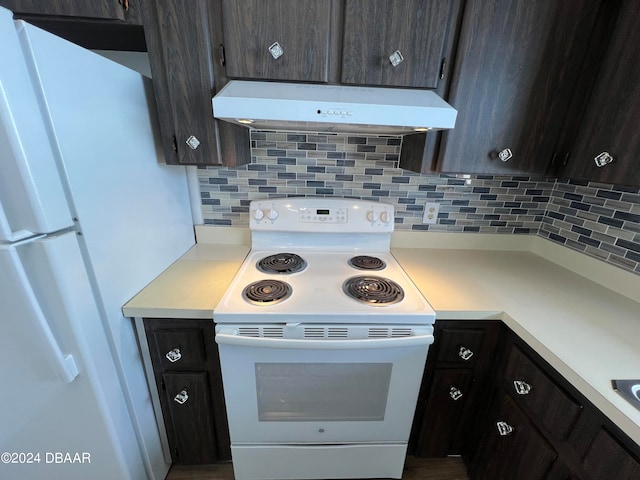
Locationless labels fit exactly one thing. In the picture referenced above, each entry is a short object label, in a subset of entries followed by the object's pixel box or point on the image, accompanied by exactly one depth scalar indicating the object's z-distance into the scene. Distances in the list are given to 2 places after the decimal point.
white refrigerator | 0.64
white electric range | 0.97
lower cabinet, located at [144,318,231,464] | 1.04
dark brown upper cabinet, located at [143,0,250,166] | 0.93
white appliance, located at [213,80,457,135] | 0.83
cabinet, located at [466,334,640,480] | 0.67
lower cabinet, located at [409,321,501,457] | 1.08
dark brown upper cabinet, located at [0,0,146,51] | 0.86
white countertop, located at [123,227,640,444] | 0.78
